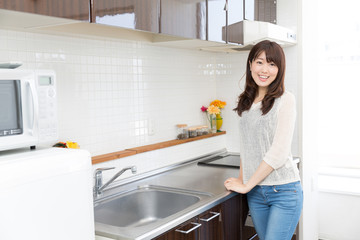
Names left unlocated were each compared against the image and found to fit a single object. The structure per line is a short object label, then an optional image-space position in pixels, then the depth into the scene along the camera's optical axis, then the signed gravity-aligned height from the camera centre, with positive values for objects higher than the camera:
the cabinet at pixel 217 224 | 1.86 -0.66
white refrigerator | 1.13 -0.29
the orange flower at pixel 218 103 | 3.46 -0.11
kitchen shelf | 2.31 -0.36
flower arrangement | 3.34 -0.19
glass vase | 3.44 -0.27
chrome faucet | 2.20 -0.46
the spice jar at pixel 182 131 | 3.04 -0.30
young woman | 2.15 -0.32
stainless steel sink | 2.21 -0.62
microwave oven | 1.28 -0.05
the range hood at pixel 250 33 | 2.71 +0.37
